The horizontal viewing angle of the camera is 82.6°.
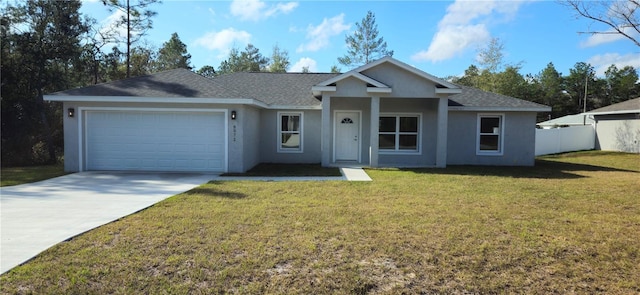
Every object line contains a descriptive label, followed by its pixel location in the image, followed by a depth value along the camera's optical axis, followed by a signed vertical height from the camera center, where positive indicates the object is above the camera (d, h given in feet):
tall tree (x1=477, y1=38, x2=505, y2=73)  125.70 +29.04
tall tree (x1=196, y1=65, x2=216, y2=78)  162.61 +29.18
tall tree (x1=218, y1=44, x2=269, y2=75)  147.64 +31.21
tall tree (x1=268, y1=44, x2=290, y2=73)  139.37 +29.46
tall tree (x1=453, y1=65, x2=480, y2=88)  132.63 +25.32
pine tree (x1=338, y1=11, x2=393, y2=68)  117.60 +31.02
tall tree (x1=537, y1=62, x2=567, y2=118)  150.61 +22.86
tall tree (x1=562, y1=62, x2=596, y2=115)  149.89 +22.87
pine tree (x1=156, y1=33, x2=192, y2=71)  125.29 +28.12
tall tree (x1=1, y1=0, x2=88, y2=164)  59.93 +10.79
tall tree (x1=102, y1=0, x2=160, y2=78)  78.85 +25.39
